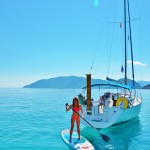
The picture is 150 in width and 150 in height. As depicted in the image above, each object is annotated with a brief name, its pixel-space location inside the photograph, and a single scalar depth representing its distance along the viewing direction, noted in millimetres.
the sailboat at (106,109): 14922
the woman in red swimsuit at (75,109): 11169
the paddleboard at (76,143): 10742
